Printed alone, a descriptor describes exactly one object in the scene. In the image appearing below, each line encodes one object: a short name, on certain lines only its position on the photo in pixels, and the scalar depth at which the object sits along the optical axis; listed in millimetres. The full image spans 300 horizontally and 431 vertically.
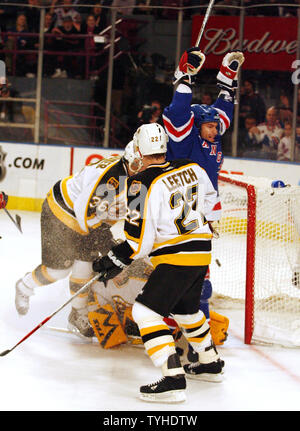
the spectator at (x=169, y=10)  14570
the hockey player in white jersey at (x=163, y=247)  5488
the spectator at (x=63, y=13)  15305
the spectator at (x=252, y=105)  14055
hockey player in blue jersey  6617
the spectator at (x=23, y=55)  15250
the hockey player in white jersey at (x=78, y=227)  6801
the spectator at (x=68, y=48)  15258
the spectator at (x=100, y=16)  14969
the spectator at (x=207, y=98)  14344
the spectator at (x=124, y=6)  14902
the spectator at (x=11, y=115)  15133
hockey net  7172
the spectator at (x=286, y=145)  13617
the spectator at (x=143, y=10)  14914
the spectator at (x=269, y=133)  13766
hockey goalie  6809
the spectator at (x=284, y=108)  13773
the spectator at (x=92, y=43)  15062
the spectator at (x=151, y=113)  14406
